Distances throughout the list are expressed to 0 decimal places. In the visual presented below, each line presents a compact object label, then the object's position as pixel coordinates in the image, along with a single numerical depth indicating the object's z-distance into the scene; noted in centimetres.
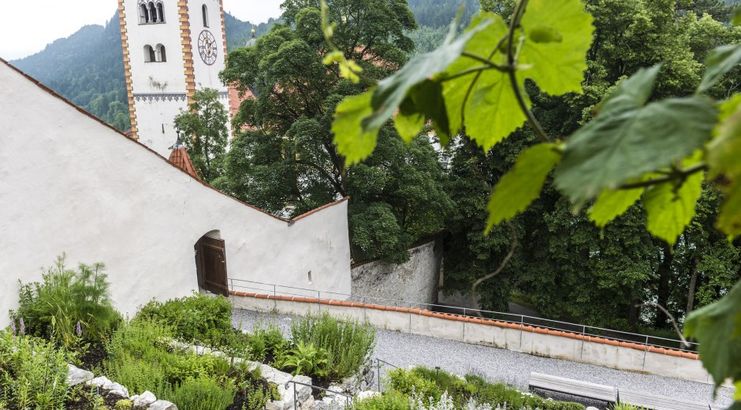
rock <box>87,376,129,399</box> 430
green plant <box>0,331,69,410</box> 386
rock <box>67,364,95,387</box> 430
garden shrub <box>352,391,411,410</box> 454
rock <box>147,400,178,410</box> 405
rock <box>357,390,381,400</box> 494
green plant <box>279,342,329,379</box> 557
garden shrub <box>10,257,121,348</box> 529
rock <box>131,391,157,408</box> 411
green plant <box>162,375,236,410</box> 414
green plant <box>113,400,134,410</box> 398
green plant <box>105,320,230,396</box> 452
